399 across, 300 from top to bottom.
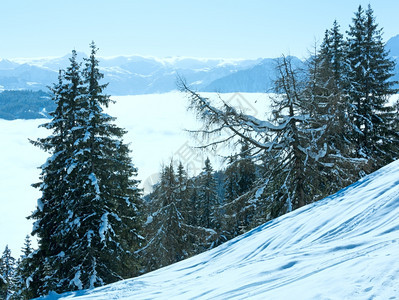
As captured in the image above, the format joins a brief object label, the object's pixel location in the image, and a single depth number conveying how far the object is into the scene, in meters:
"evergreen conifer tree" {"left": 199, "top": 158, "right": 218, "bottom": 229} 41.19
